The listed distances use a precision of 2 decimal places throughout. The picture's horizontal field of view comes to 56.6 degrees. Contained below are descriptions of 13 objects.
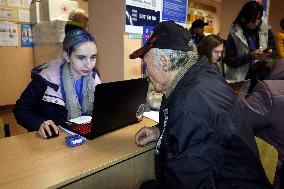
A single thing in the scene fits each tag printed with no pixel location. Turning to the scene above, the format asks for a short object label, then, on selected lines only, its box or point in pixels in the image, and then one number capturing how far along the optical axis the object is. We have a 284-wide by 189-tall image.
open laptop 1.23
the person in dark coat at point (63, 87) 1.64
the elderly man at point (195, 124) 0.87
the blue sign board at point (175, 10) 2.81
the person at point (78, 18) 3.01
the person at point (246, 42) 2.99
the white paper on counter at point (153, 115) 1.75
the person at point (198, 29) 3.94
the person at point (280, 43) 3.77
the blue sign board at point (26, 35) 5.01
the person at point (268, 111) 1.46
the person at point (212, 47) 2.71
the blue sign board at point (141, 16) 2.43
